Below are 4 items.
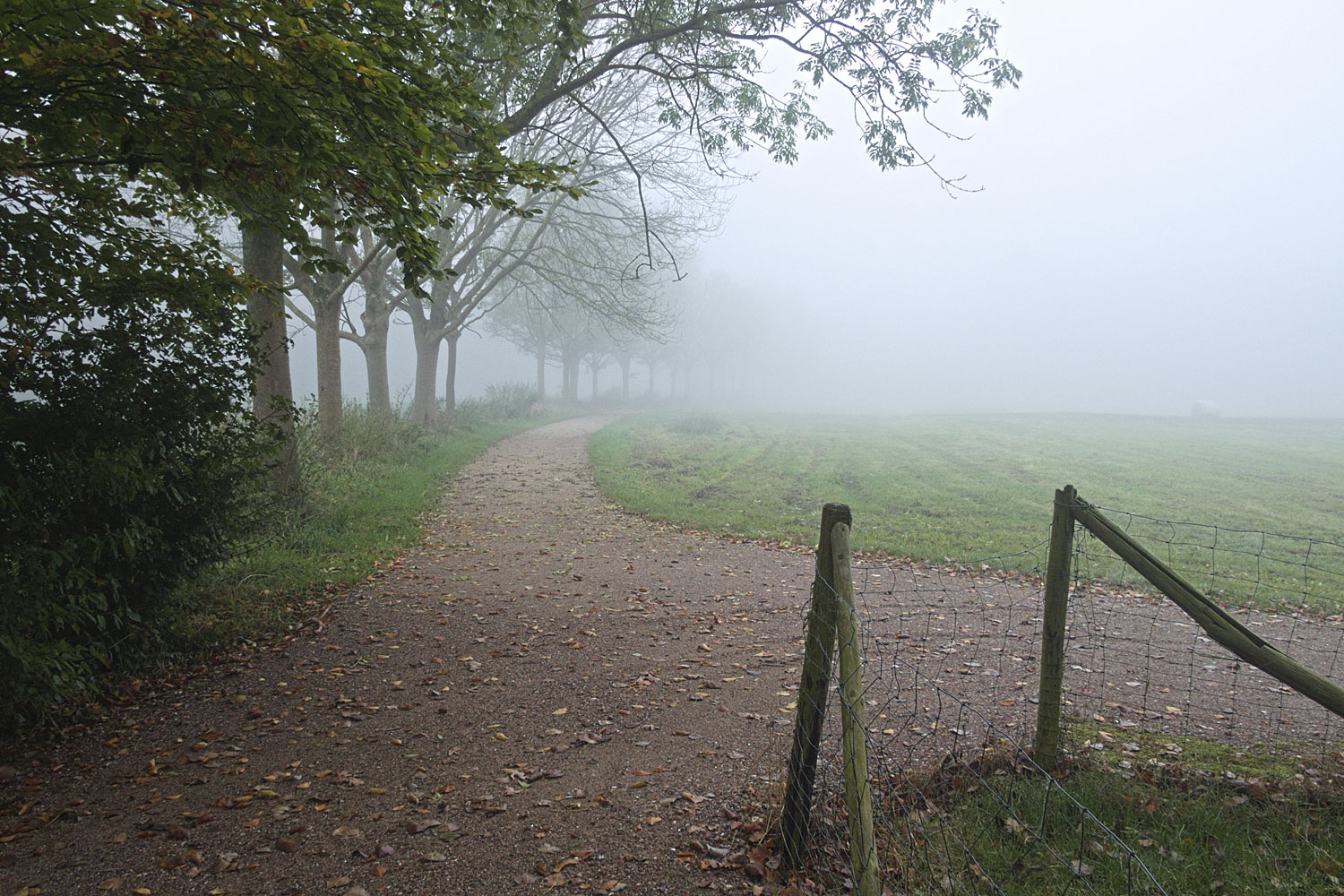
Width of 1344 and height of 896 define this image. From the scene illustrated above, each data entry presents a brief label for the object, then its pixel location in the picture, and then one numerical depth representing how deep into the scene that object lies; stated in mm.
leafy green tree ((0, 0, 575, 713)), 3689
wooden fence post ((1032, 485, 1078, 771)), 3748
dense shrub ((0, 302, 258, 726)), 3807
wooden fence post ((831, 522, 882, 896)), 2502
